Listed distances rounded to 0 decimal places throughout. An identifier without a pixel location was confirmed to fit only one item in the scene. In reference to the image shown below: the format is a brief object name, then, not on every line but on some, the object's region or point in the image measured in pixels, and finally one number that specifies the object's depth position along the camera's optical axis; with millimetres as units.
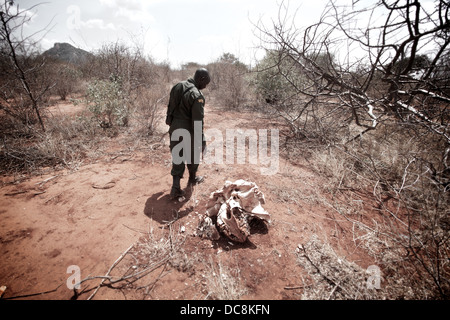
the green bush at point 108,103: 4711
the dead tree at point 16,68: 3535
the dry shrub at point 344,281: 1509
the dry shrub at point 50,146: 3236
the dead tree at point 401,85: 1996
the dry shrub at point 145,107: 5028
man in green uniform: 2422
